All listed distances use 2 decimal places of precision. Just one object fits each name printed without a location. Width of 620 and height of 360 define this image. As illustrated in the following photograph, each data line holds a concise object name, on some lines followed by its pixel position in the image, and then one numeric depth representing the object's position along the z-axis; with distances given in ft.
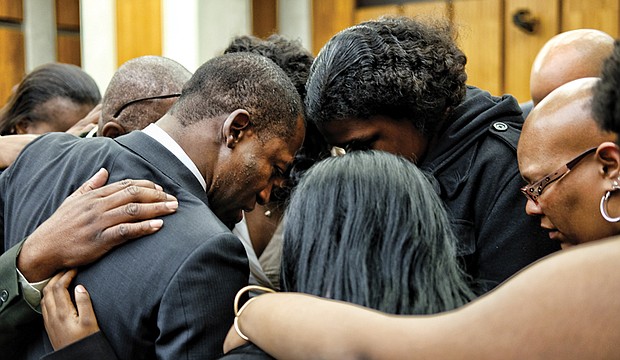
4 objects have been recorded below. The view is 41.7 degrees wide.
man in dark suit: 4.91
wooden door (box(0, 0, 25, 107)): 16.52
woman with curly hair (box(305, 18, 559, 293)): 5.83
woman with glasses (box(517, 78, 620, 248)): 4.88
